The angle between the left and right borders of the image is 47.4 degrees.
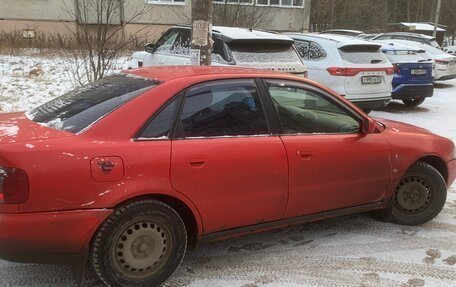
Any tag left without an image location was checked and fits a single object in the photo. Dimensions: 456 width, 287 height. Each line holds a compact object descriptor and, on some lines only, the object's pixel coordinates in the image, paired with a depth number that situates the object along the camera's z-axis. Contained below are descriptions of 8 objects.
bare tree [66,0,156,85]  9.21
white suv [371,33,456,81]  15.96
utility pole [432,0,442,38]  27.99
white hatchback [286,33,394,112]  9.34
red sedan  3.09
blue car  11.38
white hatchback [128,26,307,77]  7.51
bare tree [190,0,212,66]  6.10
